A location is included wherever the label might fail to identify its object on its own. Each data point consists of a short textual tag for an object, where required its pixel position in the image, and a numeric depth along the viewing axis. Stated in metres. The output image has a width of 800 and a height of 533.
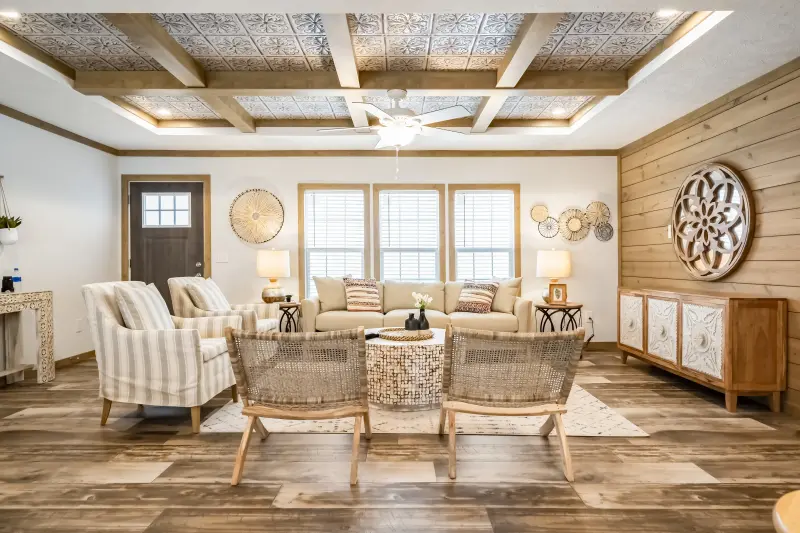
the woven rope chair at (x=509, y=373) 2.39
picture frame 5.90
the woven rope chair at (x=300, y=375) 2.34
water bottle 4.62
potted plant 4.35
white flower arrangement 3.97
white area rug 3.21
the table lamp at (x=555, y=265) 5.84
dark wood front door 6.42
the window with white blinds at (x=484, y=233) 6.49
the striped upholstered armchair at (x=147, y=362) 3.18
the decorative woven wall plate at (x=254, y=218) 6.42
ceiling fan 3.91
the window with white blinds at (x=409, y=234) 6.50
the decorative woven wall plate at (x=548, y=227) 6.43
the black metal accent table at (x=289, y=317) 5.71
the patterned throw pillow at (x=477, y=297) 5.69
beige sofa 5.39
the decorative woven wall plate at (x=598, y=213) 6.38
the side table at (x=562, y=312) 5.68
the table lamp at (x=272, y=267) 5.90
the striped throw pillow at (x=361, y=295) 5.73
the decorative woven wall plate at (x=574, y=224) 6.39
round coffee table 3.51
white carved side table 4.52
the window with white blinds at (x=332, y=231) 6.50
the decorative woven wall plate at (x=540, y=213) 6.43
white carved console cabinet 3.58
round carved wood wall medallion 3.96
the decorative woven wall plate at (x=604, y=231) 6.38
